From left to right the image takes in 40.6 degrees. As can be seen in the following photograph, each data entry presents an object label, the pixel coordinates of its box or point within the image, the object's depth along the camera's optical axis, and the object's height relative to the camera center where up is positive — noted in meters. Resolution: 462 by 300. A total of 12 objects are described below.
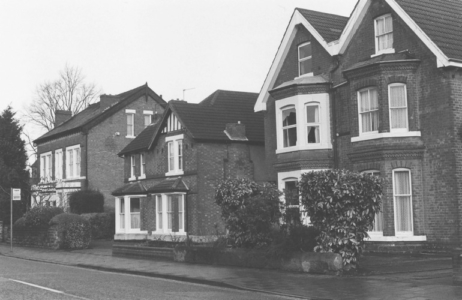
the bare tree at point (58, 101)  70.19 +11.70
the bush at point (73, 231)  32.12 -1.45
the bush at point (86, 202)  43.88 +0.05
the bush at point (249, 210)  19.47 -0.33
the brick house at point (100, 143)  47.06 +4.59
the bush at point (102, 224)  41.34 -1.47
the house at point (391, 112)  22.23 +3.34
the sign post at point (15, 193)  30.81 +0.54
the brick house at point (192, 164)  33.31 +2.05
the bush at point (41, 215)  35.12 -0.65
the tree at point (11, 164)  42.84 +3.03
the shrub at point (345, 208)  16.86 -0.28
